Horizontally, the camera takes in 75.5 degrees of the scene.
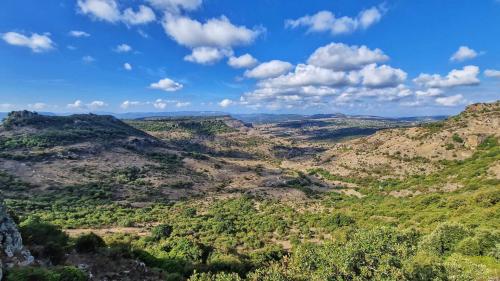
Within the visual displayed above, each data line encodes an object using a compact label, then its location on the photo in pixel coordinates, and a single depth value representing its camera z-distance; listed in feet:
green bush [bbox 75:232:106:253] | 81.15
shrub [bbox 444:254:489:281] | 53.88
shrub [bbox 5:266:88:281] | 51.67
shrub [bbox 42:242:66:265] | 70.79
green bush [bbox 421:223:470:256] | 91.25
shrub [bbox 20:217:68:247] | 78.71
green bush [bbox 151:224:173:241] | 141.01
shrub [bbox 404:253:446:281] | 54.78
